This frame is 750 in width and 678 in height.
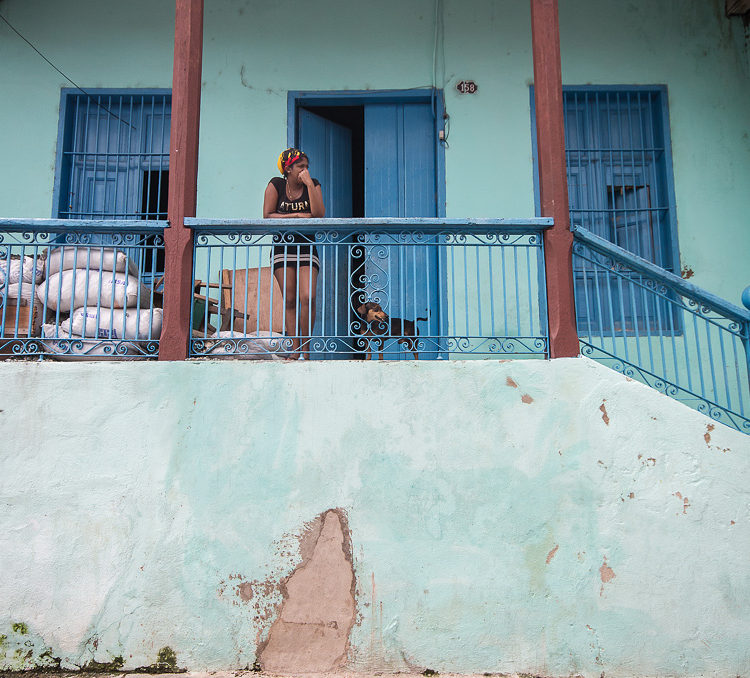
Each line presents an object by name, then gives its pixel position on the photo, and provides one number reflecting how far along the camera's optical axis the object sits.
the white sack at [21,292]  4.63
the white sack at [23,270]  4.67
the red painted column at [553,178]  4.54
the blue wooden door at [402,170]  6.68
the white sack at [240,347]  4.54
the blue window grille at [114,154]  6.71
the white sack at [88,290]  4.61
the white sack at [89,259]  4.64
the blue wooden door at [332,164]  6.84
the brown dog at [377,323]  4.41
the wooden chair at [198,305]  5.16
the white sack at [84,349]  4.49
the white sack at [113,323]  4.55
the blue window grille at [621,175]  6.61
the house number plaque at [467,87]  6.79
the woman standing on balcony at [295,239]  4.92
